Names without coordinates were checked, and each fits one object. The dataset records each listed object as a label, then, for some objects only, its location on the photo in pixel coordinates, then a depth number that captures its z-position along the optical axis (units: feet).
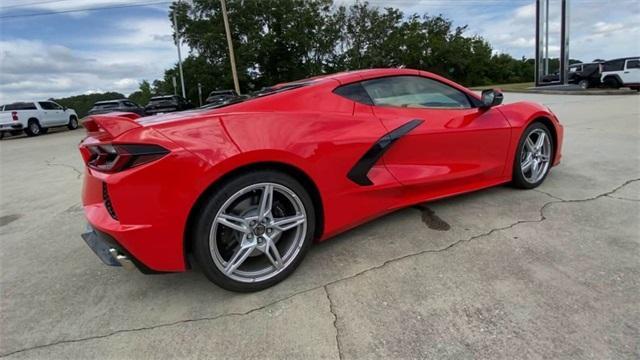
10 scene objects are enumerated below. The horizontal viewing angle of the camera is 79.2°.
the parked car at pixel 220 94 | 73.79
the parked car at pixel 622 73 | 63.36
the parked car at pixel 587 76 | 70.79
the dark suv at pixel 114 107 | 59.26
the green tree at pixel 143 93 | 203.82
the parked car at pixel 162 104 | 62.64
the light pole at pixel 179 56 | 106.20
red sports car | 6.97
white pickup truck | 57.06
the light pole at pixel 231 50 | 75.97
